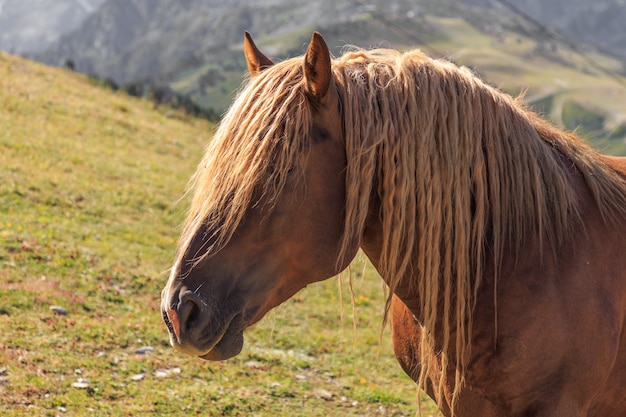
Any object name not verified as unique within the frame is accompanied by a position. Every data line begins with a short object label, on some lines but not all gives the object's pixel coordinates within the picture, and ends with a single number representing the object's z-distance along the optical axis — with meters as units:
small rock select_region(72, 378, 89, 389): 5.80
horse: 2.79
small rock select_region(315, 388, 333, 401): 6.72
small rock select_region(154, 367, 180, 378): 6.42
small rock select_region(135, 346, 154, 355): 6.88
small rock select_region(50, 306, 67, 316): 7.27
